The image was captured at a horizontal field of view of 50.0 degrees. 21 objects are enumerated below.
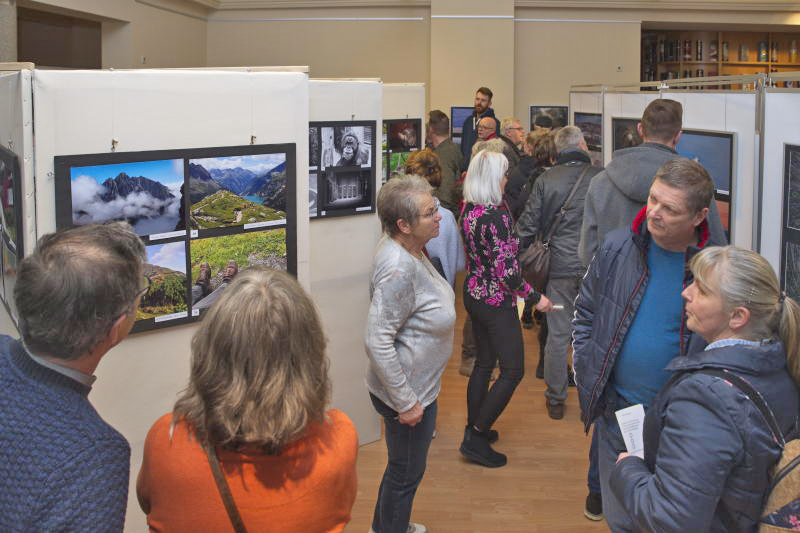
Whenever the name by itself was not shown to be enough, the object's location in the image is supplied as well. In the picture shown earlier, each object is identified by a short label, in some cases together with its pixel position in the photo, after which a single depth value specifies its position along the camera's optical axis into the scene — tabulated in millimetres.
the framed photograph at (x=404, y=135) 7637
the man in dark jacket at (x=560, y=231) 5449
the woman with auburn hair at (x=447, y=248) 4785
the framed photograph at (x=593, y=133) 7980
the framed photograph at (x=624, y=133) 6484
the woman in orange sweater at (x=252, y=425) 1707
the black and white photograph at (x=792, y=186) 3330
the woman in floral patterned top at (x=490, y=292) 4484
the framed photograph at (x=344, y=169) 4715
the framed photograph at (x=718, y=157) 4078
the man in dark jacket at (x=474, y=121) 9844
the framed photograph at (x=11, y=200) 2928
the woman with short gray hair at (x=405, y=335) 3178
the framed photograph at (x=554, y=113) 13969
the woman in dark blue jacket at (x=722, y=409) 1893
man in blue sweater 1560
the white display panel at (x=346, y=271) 4750
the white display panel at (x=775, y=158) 3432
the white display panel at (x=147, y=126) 2926
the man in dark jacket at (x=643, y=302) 2715
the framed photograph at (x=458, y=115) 13211
